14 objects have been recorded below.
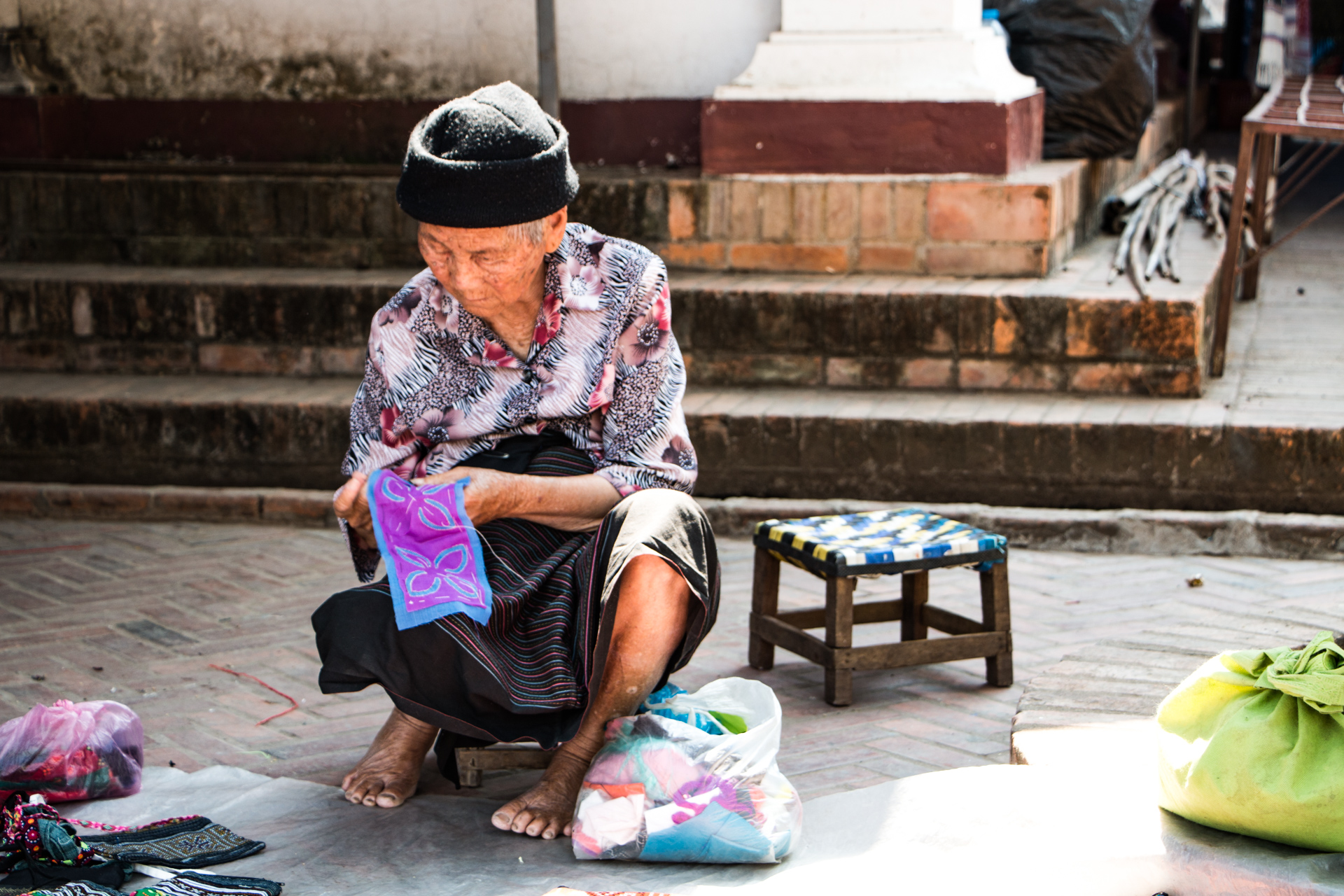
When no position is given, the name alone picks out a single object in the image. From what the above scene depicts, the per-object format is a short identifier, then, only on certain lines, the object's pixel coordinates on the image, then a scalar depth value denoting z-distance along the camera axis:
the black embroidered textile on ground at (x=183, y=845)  4.97
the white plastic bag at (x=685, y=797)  4.91
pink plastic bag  5.57
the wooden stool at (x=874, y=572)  6.66
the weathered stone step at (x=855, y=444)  9.16
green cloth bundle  4.17
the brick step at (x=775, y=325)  9.87
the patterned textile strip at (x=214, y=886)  4.71
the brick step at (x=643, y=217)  10.58
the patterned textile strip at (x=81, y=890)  4.58
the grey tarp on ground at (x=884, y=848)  4.39
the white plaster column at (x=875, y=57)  10.77
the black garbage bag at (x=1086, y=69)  12.83
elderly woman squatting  5.14
